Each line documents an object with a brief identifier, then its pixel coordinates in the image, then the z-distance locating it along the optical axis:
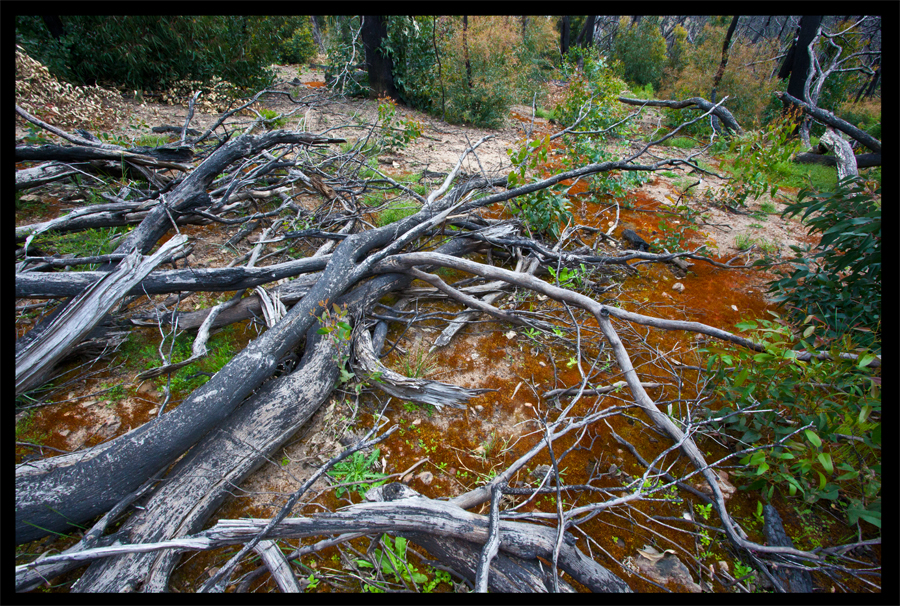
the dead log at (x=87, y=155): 3.15
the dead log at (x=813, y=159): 6.84
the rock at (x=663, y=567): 1.60
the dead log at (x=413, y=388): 2.29
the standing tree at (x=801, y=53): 7.87
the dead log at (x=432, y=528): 1.47
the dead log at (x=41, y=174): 3.49
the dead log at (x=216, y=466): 1.49
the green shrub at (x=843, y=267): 2.27
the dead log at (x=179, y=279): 2.23
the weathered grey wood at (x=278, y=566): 1.47
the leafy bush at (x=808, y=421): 1.65
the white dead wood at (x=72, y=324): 2.04
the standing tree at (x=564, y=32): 15.18
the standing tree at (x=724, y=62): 9.88
